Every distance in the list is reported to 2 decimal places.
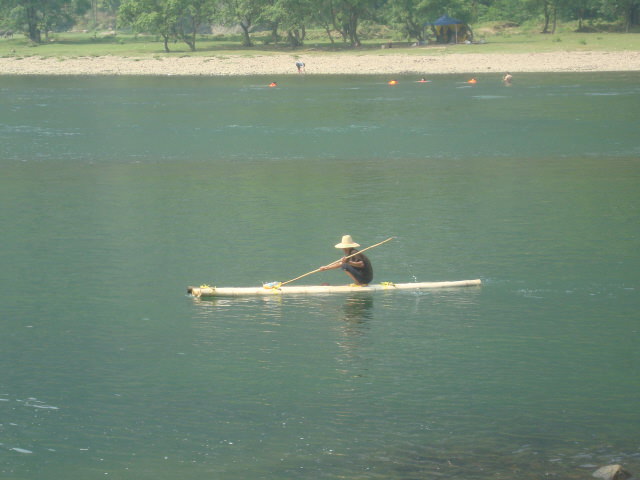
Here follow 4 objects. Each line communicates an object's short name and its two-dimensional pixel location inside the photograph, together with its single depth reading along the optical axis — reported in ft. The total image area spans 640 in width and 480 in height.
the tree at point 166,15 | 402.93
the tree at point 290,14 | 386.32
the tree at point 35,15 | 456.86
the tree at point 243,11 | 397.39
